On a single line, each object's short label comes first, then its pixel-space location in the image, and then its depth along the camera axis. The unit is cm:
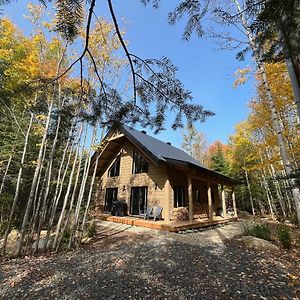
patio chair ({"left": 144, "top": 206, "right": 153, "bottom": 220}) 1052
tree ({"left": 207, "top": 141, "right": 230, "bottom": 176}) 2192
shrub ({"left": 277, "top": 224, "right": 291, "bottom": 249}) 600
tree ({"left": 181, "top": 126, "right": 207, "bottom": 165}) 2830
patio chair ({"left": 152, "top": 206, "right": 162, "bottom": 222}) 1011
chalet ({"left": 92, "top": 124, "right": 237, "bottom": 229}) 1029
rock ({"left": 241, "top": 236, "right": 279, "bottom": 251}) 595
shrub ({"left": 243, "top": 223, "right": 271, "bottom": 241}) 694
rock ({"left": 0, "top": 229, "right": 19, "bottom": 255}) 759
